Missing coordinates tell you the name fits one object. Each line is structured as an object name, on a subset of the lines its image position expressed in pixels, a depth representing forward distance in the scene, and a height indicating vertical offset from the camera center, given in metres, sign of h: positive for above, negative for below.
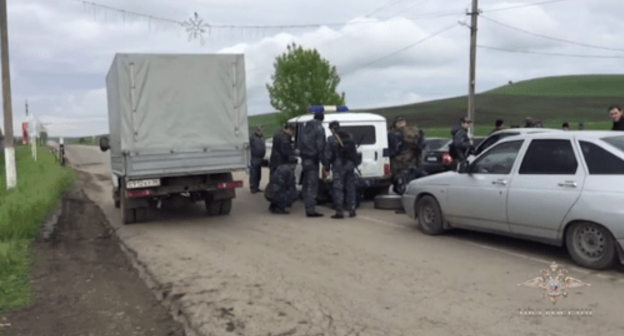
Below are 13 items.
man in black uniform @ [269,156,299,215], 10.85 -1.10
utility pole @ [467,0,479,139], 24.80 +3.43
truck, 9.22 +0.12
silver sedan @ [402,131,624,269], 5.80 -0.78
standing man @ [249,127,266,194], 14.59 -0.65
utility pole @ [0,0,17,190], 16.38 +1.76
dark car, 13.02 -0.79
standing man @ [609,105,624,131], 9.15 +0.13
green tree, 51.94 +4.45
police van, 11.45 -0.31
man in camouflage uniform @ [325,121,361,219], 9.99 -0.63
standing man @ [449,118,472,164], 11.16 -0.24
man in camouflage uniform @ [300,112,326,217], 10.28 -0.46
